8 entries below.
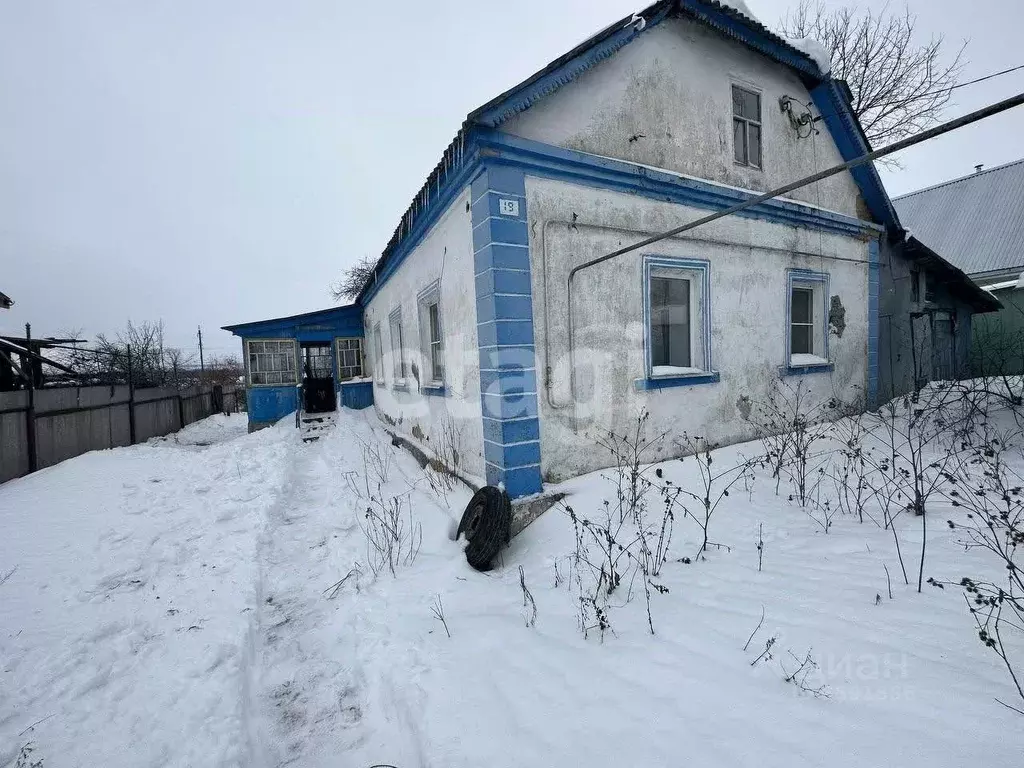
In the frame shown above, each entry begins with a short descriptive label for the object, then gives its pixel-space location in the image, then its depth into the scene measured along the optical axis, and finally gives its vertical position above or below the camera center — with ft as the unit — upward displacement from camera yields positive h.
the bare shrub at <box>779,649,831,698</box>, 5.69 -4.53
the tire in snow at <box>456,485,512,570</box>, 11.02 -4.36
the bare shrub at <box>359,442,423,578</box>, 11.44 -5.04
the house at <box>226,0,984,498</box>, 12.89 +4.18
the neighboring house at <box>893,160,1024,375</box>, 38.22 +14.65
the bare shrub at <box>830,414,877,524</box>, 11.41 -3.98
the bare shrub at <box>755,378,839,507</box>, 13.99 -3.11
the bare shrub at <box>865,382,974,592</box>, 11.21 -3.62
